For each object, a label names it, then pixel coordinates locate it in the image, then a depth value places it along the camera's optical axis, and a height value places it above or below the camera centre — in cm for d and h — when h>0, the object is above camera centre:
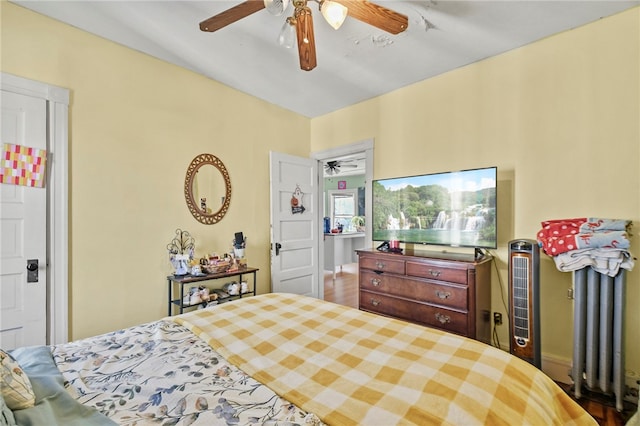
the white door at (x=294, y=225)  357 -19
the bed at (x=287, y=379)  84 -60
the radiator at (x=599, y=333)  179 -79
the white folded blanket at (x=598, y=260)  176 -31
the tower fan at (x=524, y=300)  206 -65
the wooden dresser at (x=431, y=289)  227 -68
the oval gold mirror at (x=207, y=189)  293 +24
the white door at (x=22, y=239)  199 -20
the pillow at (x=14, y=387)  79 -50
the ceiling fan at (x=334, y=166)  648 +106
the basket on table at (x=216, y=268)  280 -56
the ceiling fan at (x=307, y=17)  141 +102
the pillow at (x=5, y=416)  68 -50
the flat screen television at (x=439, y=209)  241 +2
